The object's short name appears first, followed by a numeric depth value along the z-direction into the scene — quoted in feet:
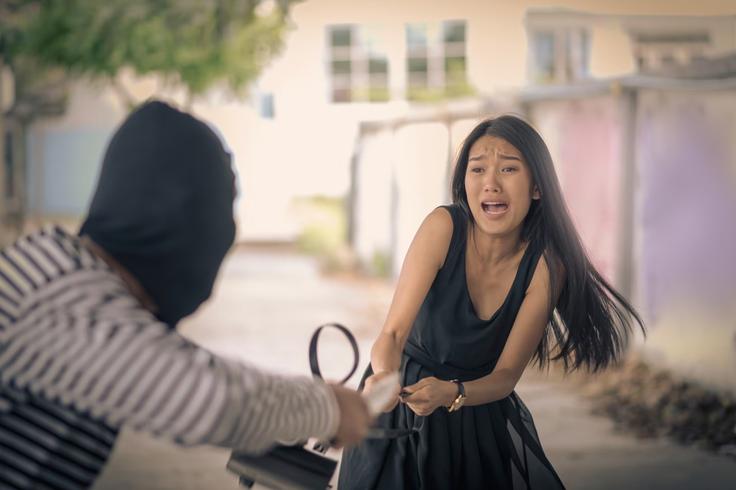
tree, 52.90
